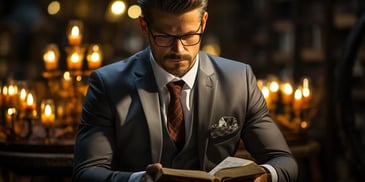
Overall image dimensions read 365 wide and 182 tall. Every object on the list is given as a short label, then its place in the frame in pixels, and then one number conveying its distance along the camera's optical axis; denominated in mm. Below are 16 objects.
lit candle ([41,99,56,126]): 4836
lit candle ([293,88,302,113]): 5281
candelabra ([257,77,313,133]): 5230
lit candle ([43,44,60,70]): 5570
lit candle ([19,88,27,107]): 5112
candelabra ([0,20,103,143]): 4832
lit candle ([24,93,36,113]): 4789
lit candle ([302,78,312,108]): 5277
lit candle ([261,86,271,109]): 5223
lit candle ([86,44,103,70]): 5480
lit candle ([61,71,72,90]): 5539
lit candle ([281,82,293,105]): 5449
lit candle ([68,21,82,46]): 5605
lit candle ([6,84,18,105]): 5199
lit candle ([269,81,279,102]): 5496
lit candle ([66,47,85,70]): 5357
